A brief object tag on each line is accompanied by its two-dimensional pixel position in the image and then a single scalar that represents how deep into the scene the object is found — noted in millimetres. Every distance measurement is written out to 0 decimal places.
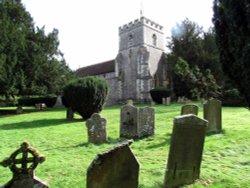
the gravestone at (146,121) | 9695
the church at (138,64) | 39188
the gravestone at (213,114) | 9773
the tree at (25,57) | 23916
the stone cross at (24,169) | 3268
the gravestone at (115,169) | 3453
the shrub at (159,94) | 32406
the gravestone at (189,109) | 9492
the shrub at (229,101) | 25336
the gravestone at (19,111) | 24516
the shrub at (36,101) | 36594
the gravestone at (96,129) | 8797
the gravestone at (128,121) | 9680
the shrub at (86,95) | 15719
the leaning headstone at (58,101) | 40906
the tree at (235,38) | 4922
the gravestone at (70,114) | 17219
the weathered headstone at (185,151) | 4785
